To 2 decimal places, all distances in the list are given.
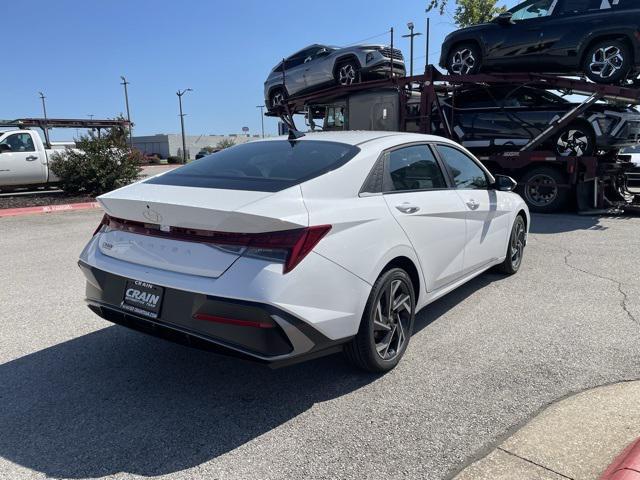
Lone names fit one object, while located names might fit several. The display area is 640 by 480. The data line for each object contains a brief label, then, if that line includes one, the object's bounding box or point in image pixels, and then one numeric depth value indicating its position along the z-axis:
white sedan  2.70
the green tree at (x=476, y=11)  24.14
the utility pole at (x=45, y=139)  14.72
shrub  13.12
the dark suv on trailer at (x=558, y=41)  9.29
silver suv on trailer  12.67
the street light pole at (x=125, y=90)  55.66
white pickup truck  13.35
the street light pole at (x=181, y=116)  57.58
